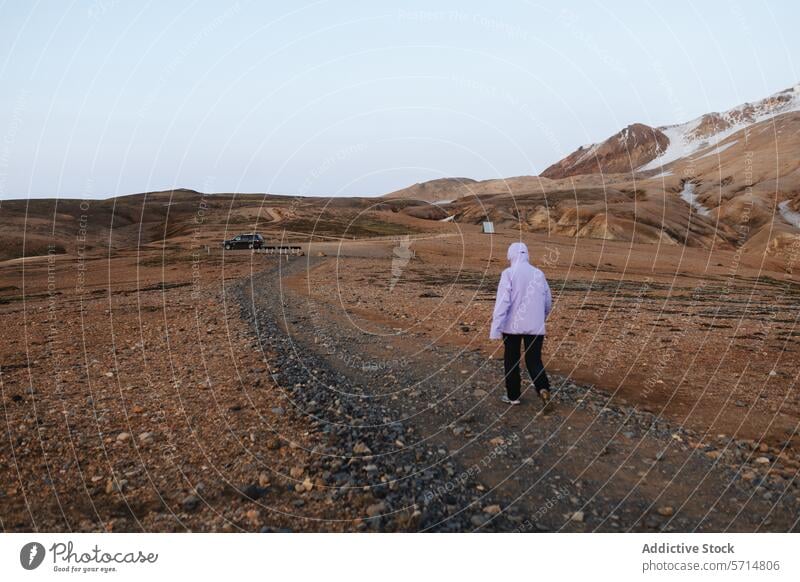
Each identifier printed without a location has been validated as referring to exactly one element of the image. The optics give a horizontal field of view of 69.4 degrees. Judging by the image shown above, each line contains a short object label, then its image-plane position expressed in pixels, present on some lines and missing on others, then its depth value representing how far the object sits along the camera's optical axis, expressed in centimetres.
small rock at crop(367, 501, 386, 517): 624
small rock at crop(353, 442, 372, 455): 767
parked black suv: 5366
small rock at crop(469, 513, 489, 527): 619
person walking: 921
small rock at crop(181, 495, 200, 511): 638
